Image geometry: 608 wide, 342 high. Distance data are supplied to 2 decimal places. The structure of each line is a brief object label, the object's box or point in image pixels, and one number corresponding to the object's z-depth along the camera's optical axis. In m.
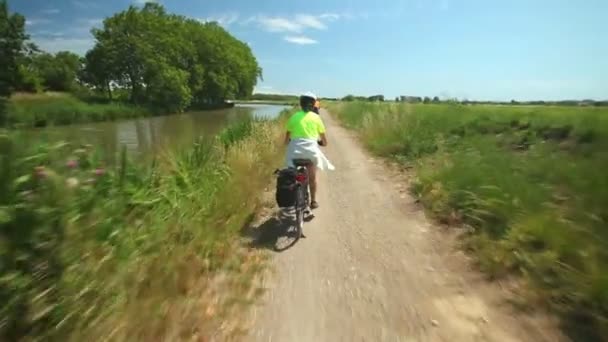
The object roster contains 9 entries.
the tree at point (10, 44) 30.96
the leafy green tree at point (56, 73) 62.43
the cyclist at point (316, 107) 6.37
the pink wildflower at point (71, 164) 2.43
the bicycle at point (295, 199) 5.39
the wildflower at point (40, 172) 2.21
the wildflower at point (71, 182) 2.26
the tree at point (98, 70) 52.12
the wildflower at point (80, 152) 2.83
